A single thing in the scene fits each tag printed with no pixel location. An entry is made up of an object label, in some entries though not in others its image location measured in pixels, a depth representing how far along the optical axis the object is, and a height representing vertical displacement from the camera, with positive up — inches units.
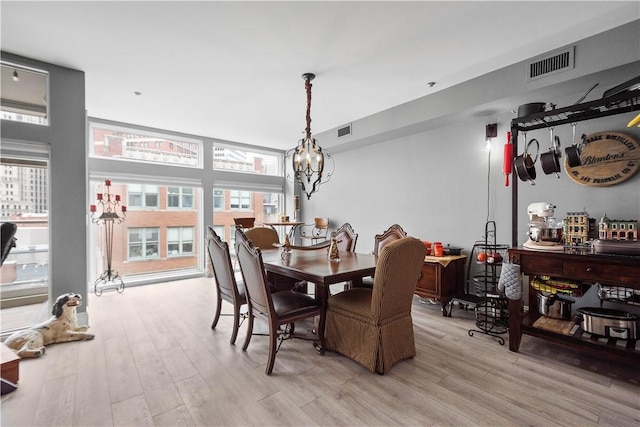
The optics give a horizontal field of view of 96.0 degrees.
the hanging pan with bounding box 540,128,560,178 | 92.3 +16.5
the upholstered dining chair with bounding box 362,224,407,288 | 133.5 -12.8
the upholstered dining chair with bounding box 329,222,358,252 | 143.0 -14.5
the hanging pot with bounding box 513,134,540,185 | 98.1 +14.8
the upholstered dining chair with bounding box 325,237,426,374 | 81.7 -32.7
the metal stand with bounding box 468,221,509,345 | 115.4 -36.9
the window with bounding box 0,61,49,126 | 112.7 +46.6
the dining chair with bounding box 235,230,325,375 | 84.4 -30.4
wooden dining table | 86.4 -19.5
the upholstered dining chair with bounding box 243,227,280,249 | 154.7 -14.7
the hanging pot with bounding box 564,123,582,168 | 90.4 +17.6
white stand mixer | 92.4 -6.7
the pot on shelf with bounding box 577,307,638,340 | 82.9 -33.7
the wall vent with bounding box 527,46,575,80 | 103.4 +54.9
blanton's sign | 102.4 +18.6
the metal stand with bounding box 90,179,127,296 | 171.0 -9.3
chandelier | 120.3 +22.9
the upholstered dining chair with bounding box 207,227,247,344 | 104.3 -26.2
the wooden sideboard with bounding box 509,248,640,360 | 76.5 -18.6
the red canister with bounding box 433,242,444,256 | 141.1 -19.6
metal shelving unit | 79.2 +30.4
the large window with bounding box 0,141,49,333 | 115.3 -9.5
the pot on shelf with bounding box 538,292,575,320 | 102.0 -34.6
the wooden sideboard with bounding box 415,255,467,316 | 132.8 -32.9
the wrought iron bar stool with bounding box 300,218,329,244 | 232.4 -17.0
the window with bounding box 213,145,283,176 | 234.7 +42.9
